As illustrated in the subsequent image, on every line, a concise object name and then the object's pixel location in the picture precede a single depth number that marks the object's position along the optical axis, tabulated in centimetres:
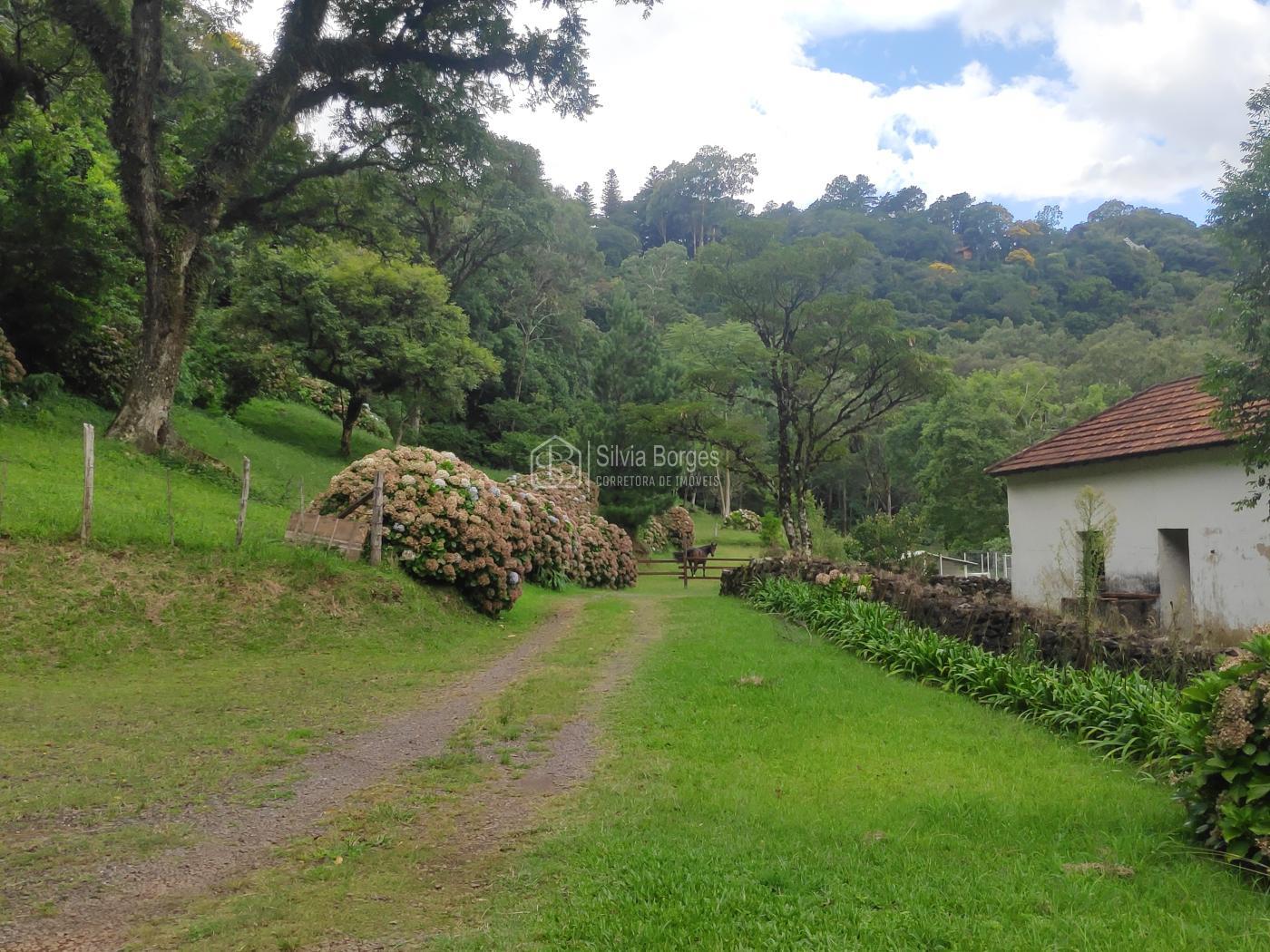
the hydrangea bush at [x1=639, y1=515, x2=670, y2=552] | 3016
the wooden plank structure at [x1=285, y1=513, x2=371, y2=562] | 1198
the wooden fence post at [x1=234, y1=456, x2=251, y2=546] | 1081
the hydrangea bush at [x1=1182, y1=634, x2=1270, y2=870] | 372
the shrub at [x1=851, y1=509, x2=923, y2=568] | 2702
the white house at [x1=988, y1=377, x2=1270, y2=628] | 1193
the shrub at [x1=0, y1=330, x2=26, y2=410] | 1560
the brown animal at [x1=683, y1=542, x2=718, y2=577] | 2508
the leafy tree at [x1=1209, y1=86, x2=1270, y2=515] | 742
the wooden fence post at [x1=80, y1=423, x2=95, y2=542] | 941
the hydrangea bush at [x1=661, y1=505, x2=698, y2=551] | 3453
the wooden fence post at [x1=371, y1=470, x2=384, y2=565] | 1208
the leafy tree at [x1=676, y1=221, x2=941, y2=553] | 2072
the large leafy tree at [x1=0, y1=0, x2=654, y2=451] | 1502
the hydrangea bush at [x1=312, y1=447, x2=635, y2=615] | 1248
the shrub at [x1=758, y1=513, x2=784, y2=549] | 3229
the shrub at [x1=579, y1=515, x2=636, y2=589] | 2161
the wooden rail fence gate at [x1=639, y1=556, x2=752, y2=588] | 2411
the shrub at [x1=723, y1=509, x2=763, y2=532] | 4366
